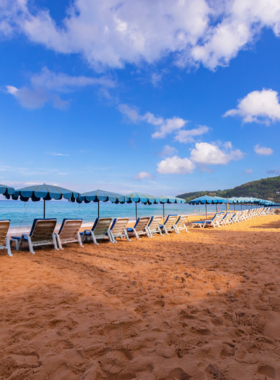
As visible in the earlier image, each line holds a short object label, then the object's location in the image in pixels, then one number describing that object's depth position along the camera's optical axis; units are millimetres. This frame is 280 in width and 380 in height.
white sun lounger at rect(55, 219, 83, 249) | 6543
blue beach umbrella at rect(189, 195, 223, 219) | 15586
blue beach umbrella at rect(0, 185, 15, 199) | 6502
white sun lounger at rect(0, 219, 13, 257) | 5398
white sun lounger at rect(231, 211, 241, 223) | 16222
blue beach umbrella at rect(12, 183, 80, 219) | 6781
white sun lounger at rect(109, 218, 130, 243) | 7578
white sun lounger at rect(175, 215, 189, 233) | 10216
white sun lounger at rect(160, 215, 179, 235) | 9625
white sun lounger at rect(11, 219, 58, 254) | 6062
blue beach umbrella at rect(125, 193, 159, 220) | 10134
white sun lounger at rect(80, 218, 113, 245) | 7354
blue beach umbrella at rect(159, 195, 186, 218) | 11788
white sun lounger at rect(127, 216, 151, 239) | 8469
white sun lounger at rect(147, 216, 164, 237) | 8984
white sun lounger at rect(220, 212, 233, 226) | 14059
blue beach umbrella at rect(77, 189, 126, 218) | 8562
